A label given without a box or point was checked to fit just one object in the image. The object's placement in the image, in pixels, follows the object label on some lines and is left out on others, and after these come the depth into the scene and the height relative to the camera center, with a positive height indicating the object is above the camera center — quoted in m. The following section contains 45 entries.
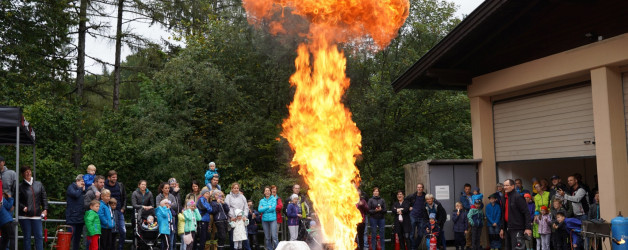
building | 12.05 +2.50
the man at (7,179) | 10.73 +0.32
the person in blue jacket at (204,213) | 14.20 -0.50
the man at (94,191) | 12.06 +0.07
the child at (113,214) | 12.45 -0.43
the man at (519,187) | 15.09 -0.01
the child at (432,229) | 15.15 -1.06
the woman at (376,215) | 15.89 -0.70
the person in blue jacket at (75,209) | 12.01 -0.29
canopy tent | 10.34 +1.33
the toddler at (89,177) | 12.71 +0.39
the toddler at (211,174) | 14.84 +0.48
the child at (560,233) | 12.80 -1.05
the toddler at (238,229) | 14.62 -0.93
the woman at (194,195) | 14.51 -0.06
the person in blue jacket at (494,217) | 15.16 -0.78
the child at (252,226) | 15.96 -0.94
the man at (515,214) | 11.74 -0.56
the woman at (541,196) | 14.09 -0.24
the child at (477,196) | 15.41 -0.23
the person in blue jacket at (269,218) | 15.27 -0.70
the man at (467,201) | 15.74 -0.37
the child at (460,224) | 15.54 -0.97
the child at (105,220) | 12.05 -0.53
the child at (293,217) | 15.52 -0.70
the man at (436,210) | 15.26 -0.57
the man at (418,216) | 15.37 -0.73
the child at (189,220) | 13.71 -0.65
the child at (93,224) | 11.73 -0.59
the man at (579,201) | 12.71 -0.35
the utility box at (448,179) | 16.08 +0.25
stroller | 12.80 -0.82
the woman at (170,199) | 13.30 -0.14
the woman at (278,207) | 15.60 -0.44
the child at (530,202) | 14.32 -0.39
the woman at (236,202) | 14.84 -0.26
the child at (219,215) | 14.35 -0.57
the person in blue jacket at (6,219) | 10.30 -0.40
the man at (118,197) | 12.79 -0.06
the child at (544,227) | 13.48 -0.95
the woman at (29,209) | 11.36 -0.25
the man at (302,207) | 15.72 -0.44
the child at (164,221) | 12.94 -0.61
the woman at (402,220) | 15.70 -0.84
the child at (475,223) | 15.27 -0.93
